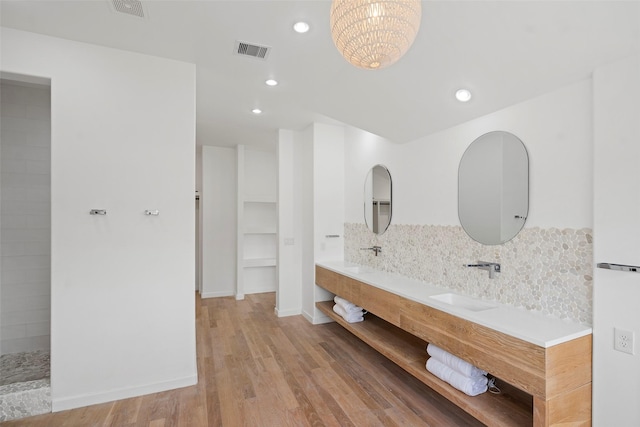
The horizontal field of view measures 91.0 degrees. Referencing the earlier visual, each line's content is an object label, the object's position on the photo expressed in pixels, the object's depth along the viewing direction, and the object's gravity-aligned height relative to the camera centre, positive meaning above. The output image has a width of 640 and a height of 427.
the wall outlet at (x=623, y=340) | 1.59 -0.65
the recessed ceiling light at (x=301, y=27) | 2.05 +1.22
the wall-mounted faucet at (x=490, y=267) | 2.33 -0.41
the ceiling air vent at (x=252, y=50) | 2.32 +1.23
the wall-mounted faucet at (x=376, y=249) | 3.73 -0.44
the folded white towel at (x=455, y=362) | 2.10 -1.04
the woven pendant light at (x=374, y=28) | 1.15 +0.69
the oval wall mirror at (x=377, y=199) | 3.63 +0.16
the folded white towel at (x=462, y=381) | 2.07 -1.14
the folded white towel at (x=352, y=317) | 3.59 -1.20
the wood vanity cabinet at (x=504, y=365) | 1.61 -0.89
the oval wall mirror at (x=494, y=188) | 2.21 +0.19
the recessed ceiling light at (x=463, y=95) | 2.30 +0.87
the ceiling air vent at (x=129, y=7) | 1.92 +1.28
